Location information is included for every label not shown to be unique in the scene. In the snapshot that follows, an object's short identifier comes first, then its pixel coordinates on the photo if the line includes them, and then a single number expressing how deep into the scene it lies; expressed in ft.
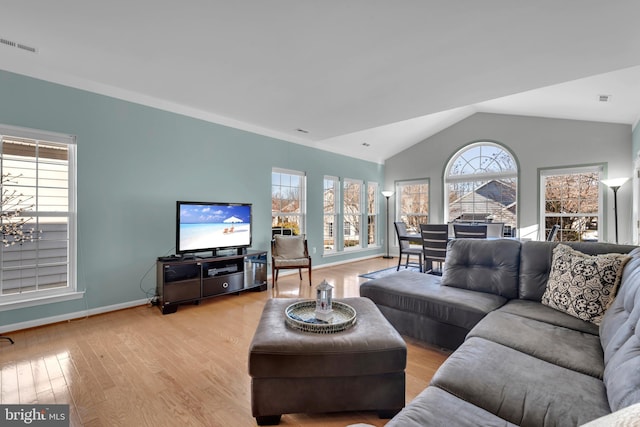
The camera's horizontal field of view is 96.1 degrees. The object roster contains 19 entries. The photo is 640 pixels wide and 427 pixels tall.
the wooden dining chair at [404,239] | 17.53
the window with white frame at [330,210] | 20.27
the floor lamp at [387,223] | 22.78
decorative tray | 5.68
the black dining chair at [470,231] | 14.16
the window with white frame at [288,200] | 16.96
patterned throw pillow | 5.92
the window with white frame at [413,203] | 23.08
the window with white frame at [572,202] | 16.55
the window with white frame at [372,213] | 23.76
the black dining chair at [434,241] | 14.85
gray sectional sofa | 3.49
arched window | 19.46
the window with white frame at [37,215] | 9.04
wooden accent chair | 14.65
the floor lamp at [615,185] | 14.30
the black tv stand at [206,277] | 10.98
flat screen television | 11.84
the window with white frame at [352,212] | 21.75
